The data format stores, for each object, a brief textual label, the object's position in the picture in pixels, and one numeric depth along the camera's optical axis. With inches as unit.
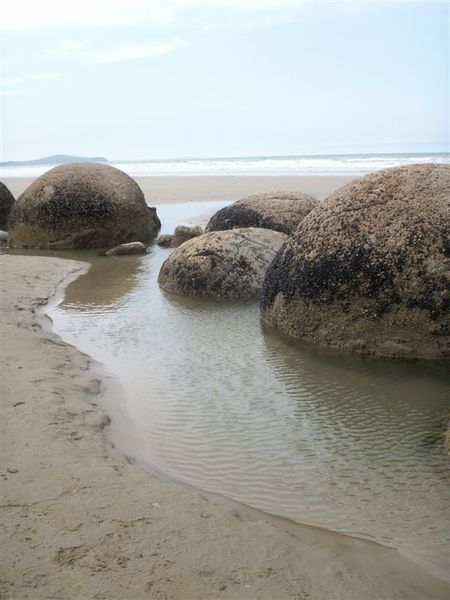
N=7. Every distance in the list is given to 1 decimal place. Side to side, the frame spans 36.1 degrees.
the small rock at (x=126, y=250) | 486.3
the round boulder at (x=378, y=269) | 226.5
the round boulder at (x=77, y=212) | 531.5
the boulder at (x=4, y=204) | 655.1
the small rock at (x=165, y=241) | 519.8
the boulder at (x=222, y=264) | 334.0
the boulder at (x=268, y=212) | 446.3
